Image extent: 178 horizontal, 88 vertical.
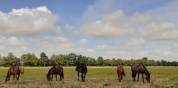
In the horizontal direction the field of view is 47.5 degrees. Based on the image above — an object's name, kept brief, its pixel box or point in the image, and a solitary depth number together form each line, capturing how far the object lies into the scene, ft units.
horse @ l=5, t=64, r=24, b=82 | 69.09
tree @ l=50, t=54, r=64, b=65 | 348.14
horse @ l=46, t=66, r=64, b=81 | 68.95
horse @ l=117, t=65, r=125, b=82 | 68.94
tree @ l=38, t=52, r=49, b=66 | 333.81
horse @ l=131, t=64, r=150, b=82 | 65.13
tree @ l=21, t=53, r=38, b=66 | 338.46
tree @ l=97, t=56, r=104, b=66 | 367.42
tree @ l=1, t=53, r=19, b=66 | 334.45
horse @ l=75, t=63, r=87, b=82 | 71.92
